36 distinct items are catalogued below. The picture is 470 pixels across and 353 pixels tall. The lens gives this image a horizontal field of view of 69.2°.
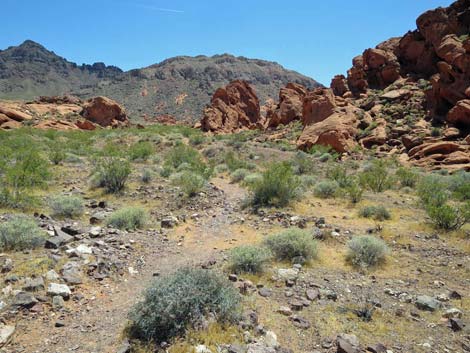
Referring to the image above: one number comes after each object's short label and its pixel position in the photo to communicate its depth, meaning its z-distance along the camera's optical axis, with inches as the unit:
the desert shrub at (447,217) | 327.0
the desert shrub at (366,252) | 255.3
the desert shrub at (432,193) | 398.0
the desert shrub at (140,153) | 748.6
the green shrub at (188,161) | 585.8
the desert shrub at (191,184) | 437.7
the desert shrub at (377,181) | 527.2
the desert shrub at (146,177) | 503.5
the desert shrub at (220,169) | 682.1
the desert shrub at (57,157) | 616.7
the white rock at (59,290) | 183.7
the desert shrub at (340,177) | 522.0
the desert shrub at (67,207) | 333.1
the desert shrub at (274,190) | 412.2
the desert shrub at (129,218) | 313.6
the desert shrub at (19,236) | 231.9
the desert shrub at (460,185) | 466.0
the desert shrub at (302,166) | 684.7
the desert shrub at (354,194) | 443.2
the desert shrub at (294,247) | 259.6
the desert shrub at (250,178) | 522.3
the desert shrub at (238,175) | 589.3
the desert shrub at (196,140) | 1114.8
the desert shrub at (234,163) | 691.4
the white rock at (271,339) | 155.6
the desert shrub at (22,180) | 335.3
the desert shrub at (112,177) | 455.2
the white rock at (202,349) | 142.6
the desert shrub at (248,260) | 233.9
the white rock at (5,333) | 146.1
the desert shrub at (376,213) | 377.4
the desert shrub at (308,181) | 530.2
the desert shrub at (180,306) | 155.2
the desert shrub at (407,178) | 579.5
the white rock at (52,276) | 195.1
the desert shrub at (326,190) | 474.3
